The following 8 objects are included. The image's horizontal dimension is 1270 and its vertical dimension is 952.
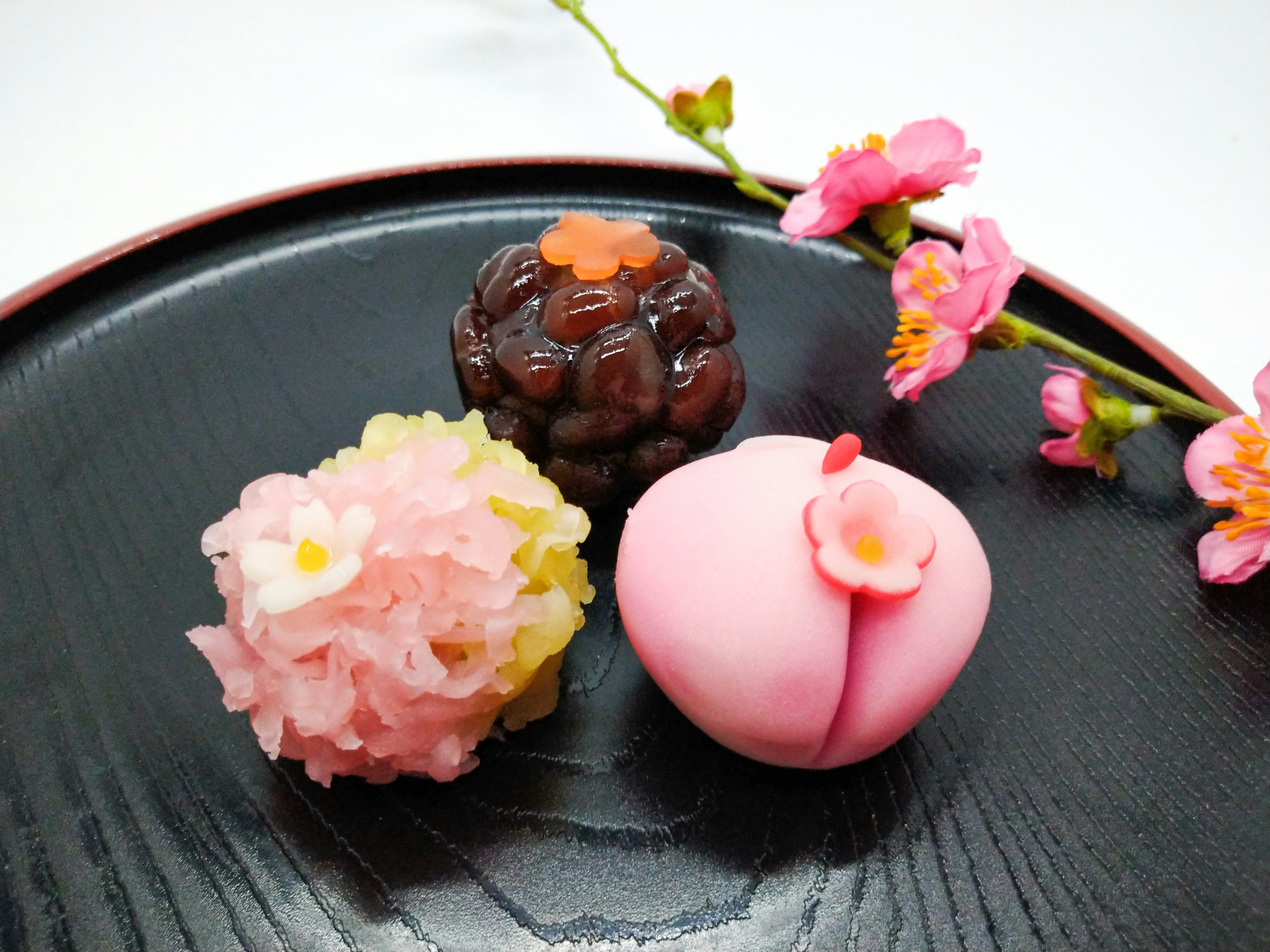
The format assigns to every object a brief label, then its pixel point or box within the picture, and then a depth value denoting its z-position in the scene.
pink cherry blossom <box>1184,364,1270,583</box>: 0.15
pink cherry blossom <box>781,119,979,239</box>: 0.18
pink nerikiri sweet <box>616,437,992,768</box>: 0.12
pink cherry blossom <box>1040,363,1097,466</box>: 0.17
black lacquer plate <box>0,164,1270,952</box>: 0.12
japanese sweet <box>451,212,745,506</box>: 0.15
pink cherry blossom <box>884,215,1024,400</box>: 0.16
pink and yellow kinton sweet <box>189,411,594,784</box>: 0.12
